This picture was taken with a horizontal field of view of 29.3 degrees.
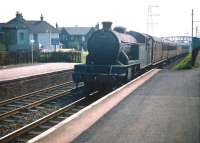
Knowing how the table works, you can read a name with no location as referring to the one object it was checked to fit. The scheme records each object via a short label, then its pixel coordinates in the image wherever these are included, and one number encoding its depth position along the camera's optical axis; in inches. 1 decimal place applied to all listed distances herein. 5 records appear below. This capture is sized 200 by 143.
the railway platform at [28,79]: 818.2
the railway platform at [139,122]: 387.9
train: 751.1
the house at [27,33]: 2477.0
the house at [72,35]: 4028.3
